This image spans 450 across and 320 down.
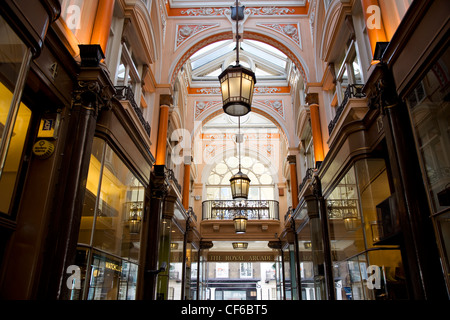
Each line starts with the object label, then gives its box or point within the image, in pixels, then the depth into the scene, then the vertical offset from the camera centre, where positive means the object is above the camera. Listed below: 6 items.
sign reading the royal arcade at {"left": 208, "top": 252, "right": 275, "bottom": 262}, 21.28 +2.84
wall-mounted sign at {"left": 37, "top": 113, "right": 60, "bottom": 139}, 4.79 +2.29
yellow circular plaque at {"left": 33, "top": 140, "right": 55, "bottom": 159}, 4.66 +1.94
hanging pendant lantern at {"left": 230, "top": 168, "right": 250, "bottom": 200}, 11.27 +3.61
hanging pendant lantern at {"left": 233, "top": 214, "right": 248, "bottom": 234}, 15.00 +3.29
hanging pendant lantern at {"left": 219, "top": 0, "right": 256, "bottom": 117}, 5.43 +3.13
